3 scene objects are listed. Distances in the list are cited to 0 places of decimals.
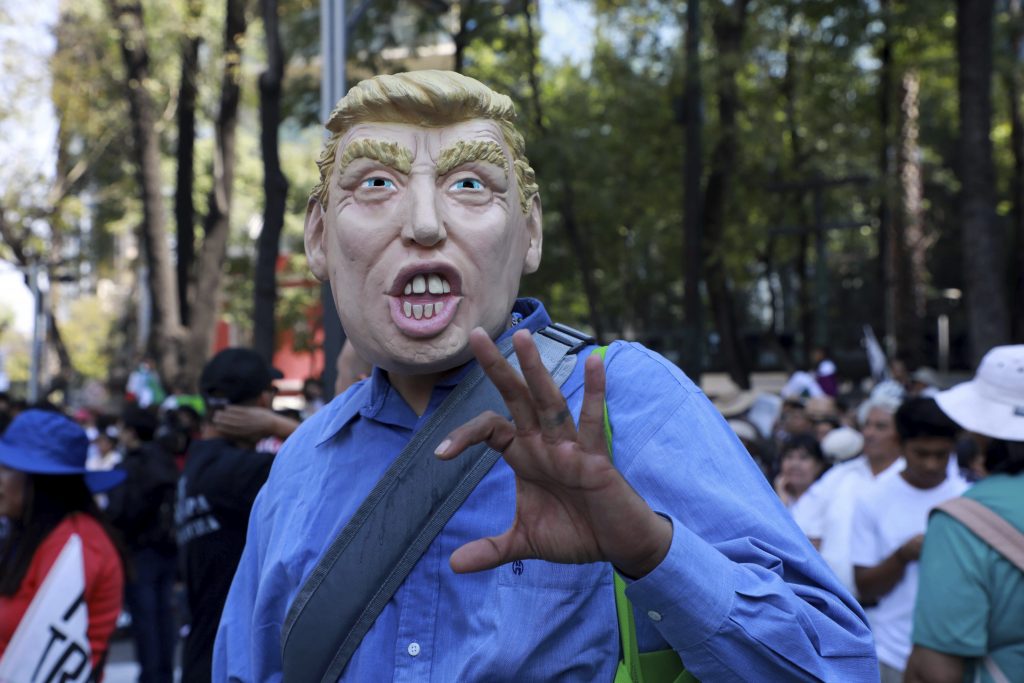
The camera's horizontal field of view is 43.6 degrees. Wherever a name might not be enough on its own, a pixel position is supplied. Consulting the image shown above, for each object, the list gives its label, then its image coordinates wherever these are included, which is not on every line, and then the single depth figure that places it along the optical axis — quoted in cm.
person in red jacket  429
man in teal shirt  345
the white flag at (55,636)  410
